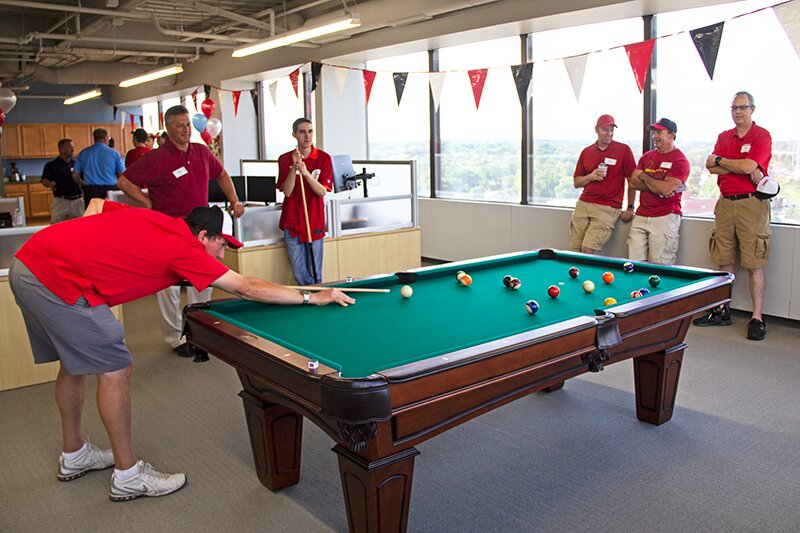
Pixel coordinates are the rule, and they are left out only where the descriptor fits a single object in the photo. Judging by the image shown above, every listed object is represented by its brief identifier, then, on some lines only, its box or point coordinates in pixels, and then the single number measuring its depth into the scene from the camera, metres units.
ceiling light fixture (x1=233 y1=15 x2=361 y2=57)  6.25
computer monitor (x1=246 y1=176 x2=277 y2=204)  6.41
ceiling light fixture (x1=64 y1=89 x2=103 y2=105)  12.29
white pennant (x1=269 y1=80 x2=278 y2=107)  9.34
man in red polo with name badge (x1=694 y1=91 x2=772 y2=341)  4.78
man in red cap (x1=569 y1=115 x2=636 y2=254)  5.67
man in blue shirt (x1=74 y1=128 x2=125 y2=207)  7.85
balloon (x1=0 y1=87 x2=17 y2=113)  7.98
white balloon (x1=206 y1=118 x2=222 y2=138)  9.65
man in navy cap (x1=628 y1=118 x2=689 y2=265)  5.26
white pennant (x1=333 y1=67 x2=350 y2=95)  8.51
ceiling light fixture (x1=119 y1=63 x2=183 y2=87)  9.05
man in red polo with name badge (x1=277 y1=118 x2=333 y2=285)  5.01
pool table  2.06
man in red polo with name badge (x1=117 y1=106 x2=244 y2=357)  4.47
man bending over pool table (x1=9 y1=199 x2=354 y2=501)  2.57
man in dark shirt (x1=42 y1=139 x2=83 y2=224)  8.08
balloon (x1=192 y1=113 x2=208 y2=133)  8.99
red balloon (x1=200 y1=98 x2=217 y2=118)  9.75
